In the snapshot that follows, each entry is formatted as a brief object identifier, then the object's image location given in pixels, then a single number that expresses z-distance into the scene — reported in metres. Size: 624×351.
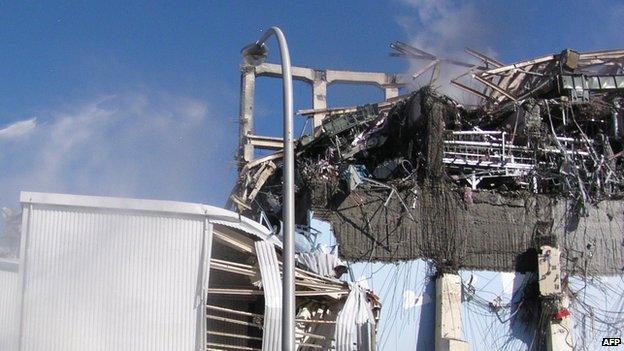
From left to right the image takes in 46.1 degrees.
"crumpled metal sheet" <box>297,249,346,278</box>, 20.80
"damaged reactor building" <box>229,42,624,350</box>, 25.28
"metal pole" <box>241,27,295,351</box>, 10.98
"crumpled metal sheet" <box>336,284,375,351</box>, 18.59
